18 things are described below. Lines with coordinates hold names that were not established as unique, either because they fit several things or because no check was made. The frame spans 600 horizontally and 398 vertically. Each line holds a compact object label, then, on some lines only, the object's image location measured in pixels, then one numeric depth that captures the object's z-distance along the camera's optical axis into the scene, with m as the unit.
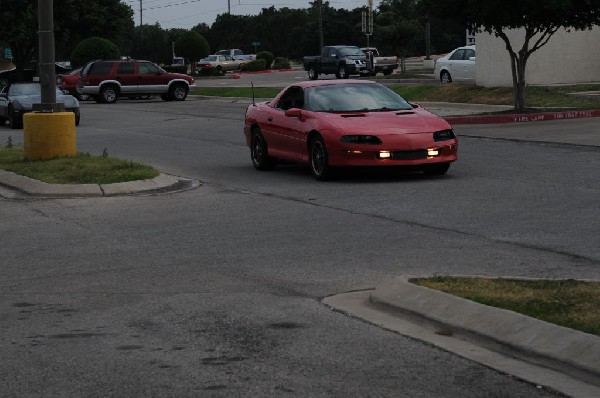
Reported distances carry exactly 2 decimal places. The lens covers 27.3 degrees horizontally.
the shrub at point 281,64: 90.57
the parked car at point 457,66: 45.25
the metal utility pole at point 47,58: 19.69
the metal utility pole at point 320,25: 81.56
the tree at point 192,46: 97.69
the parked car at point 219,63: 87.00
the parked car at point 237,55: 98.75
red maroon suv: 50.81
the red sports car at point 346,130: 17.12
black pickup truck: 59.34
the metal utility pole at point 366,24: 59.81
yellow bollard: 19.72
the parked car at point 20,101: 34.53
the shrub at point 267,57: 93.38
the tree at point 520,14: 28.41
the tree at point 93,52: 67.31
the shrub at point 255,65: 86.19
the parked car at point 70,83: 53.21
